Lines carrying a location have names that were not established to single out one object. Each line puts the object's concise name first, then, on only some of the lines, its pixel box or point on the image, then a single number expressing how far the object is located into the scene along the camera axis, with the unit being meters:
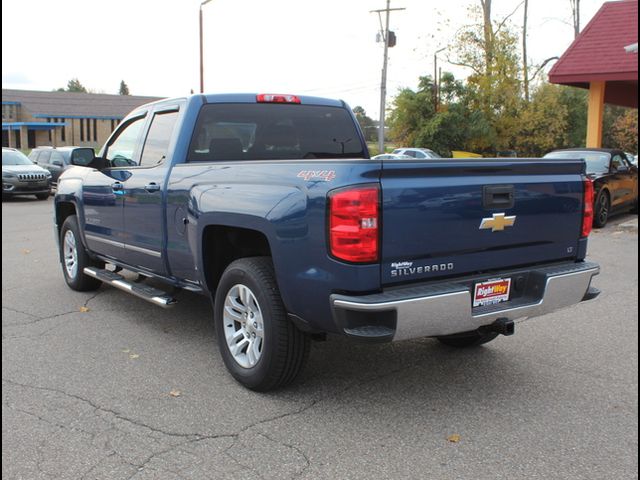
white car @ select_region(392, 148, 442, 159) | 26.98
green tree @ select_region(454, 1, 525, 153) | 34.50
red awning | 16.20
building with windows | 56.91
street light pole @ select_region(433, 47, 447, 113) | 34.03
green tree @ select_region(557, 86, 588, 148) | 42.16
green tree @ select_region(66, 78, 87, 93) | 135.32
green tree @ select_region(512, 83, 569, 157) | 34.84
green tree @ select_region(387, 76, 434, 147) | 34.00
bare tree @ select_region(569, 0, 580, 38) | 46.66
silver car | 19.64
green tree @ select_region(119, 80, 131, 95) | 135.88
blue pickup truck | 3.46
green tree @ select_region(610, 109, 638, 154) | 34.91
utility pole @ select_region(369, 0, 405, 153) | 32.06
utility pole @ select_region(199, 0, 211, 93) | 28.59
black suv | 23.11
